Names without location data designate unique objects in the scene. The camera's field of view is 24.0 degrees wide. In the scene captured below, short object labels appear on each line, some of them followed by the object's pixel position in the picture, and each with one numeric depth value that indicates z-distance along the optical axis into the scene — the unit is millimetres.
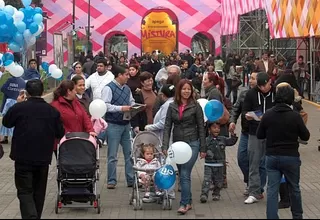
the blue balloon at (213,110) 9359
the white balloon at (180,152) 8492
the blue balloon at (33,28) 19125
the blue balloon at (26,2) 20406
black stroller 8648
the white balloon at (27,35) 18891
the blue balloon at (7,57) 16934
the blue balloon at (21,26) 18336
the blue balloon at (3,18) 17062
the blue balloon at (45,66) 23220
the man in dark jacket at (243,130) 9680
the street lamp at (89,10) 42516
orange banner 46688
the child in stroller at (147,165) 9289
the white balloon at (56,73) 18625
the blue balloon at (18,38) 18422
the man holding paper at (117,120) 10391
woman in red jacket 9039
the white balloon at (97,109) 9539
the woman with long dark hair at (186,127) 8898
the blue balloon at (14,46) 18781
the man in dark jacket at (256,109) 9258
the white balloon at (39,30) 19538
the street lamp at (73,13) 41200
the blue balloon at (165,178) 8852
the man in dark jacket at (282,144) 7621
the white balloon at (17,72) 15555
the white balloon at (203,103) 9733
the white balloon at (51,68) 18944
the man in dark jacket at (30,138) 7738
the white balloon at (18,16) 18375
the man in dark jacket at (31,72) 17034
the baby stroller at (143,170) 9171
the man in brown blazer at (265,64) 16664
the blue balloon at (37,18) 19394
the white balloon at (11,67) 15586
